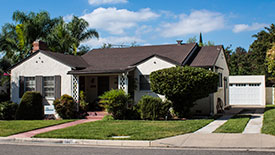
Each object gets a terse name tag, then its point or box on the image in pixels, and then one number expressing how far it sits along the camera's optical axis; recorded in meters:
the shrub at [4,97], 21.67
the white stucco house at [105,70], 18.08
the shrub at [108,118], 16.39
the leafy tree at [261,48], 36.50
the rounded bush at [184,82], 15.05
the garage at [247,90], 26.28
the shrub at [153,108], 15.70
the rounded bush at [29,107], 17.75
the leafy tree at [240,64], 37.37
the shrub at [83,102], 18.30
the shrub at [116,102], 15.98
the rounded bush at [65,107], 17.54
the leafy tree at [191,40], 48.28
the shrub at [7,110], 17.84
